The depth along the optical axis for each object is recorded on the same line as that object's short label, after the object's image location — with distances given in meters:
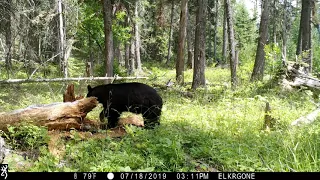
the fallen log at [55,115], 5.93
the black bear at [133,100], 7.27
